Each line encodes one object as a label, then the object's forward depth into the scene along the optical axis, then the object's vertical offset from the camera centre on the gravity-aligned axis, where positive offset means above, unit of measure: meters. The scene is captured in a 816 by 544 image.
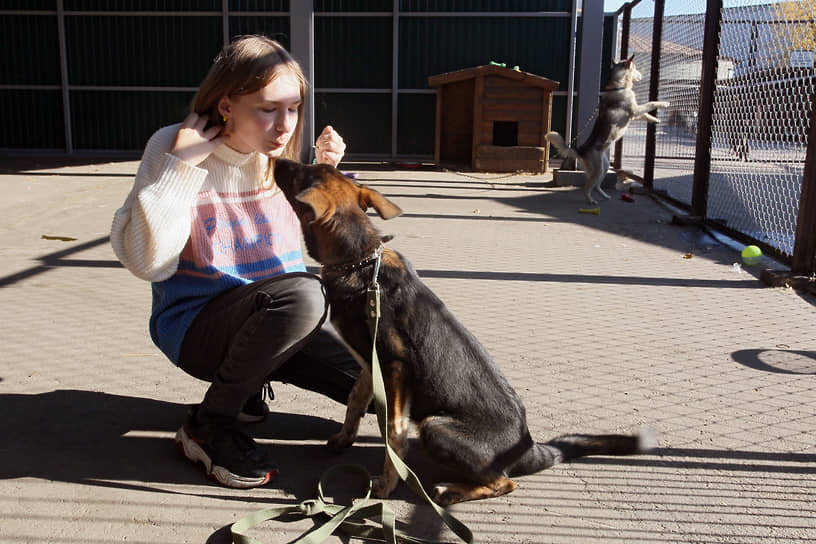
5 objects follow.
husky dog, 9.88 +0.46
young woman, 2.44 -0.37
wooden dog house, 12.83 +0.61
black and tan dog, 2.44 -0.72
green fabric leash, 2.20 -1.16
